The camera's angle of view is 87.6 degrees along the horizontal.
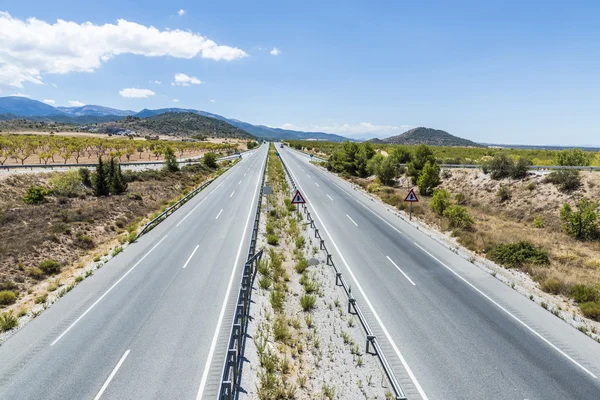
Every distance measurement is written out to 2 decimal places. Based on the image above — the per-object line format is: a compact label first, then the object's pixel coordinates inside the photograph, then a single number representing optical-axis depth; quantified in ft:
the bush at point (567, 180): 93.20
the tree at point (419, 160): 145.28
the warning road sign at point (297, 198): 72.45
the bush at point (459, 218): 74.95
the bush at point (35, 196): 89.72
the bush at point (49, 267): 51.16
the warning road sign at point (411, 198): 81.35
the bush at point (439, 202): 88.22
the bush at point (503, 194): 107.34
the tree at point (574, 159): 123.54
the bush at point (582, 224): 68.08
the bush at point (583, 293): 39.22
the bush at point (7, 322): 34.30
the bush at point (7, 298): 40.55
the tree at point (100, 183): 104.27
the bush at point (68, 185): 101.09
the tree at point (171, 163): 168.25
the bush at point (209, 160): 216.76
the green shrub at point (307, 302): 37.58
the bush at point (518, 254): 52.03
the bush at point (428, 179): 122.83
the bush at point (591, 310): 36.09
